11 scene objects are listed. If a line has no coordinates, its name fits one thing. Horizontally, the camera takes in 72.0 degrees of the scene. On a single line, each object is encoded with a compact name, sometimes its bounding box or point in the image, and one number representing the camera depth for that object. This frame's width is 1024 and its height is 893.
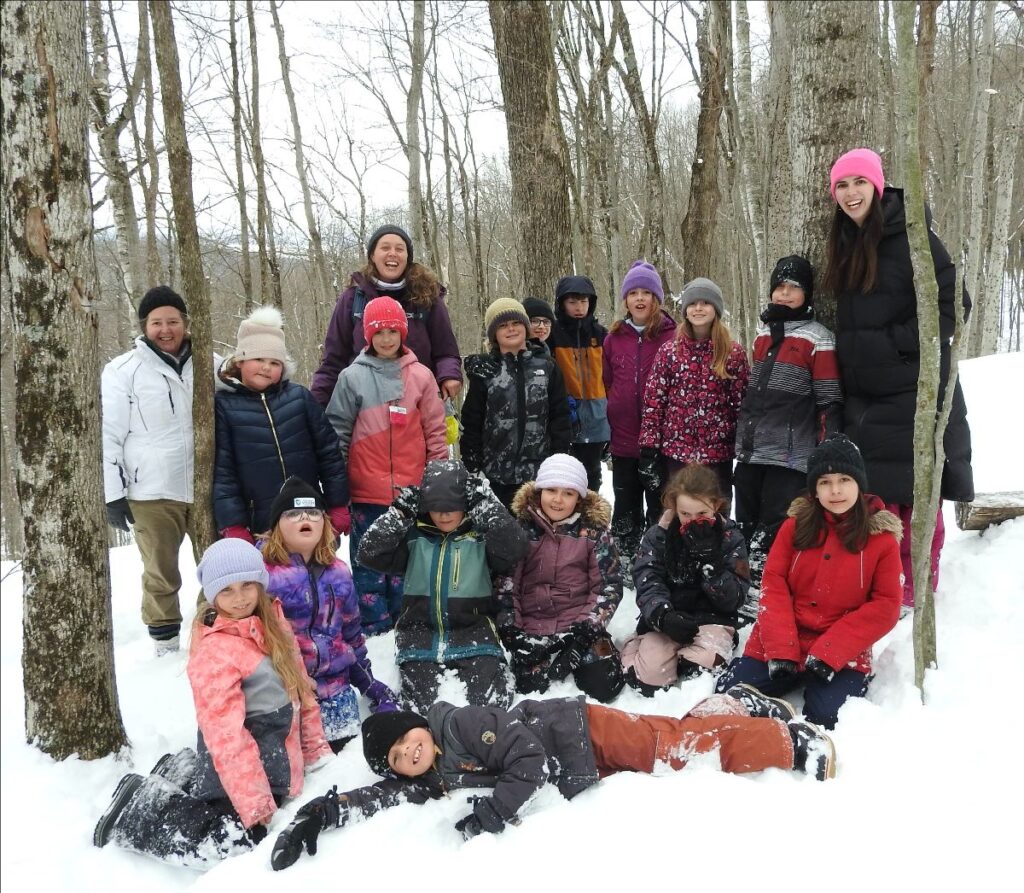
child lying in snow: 2.64
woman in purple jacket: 4.60
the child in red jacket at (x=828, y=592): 3.14
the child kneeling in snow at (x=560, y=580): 3.84
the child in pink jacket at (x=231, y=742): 2.85
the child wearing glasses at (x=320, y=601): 3.50
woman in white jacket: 4.31
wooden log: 4.16
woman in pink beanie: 3.49
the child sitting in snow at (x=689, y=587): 3.67
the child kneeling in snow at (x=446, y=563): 3.74
